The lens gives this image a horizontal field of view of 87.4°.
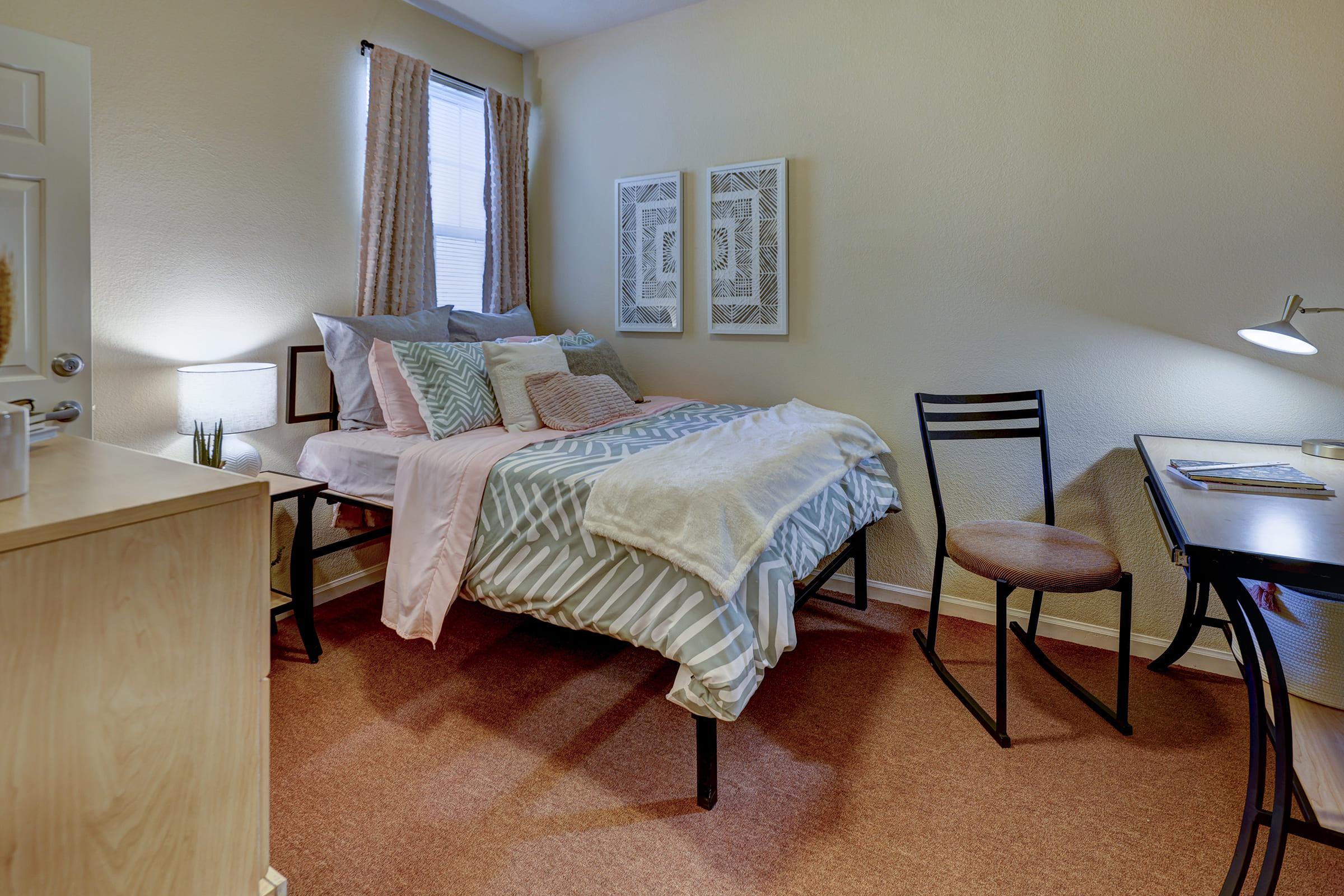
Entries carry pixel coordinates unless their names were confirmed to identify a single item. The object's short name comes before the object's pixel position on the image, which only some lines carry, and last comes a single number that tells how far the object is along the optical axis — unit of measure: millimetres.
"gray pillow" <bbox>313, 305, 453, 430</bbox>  2709
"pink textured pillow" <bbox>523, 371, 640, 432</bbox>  2568
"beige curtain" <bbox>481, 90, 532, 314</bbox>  3482
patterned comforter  1630
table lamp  2275
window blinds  3307
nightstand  2338
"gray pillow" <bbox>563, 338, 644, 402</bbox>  3031
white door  1404
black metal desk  1119
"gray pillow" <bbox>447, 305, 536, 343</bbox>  3170
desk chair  1936
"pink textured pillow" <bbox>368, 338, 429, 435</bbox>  2578
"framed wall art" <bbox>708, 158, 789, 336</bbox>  3035
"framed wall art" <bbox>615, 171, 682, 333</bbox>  3314
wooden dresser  762
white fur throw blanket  1680
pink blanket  2115
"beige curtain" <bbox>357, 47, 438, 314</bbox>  2910
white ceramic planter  814
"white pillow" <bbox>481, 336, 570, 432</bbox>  2562
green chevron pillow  2473
